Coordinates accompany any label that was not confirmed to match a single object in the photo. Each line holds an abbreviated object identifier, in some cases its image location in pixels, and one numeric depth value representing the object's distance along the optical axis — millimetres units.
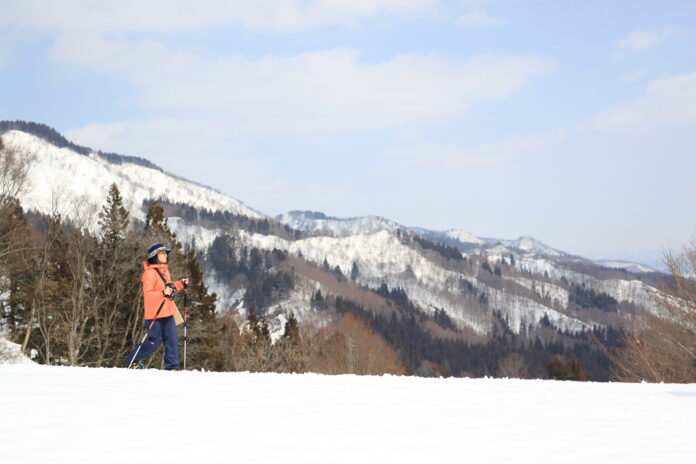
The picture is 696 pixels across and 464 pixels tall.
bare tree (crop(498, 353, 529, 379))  136112
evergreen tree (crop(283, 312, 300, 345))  65788
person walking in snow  10602
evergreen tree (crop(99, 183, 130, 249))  35750
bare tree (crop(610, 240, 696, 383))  31109
